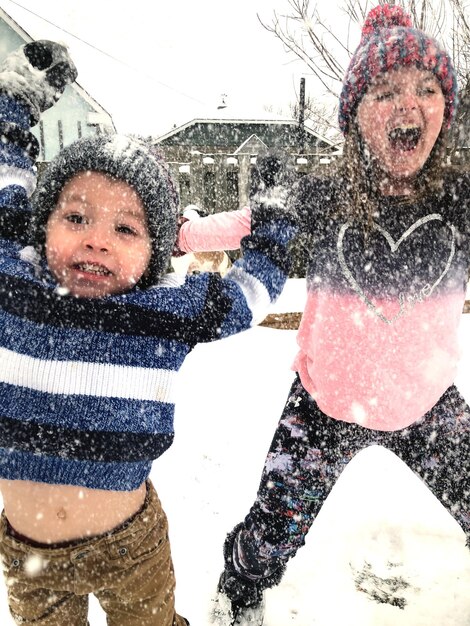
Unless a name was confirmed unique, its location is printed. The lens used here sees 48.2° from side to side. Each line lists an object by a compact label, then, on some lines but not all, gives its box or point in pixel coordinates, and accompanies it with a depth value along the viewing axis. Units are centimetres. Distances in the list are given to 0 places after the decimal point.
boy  121
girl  149
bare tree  472
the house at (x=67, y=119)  1327
